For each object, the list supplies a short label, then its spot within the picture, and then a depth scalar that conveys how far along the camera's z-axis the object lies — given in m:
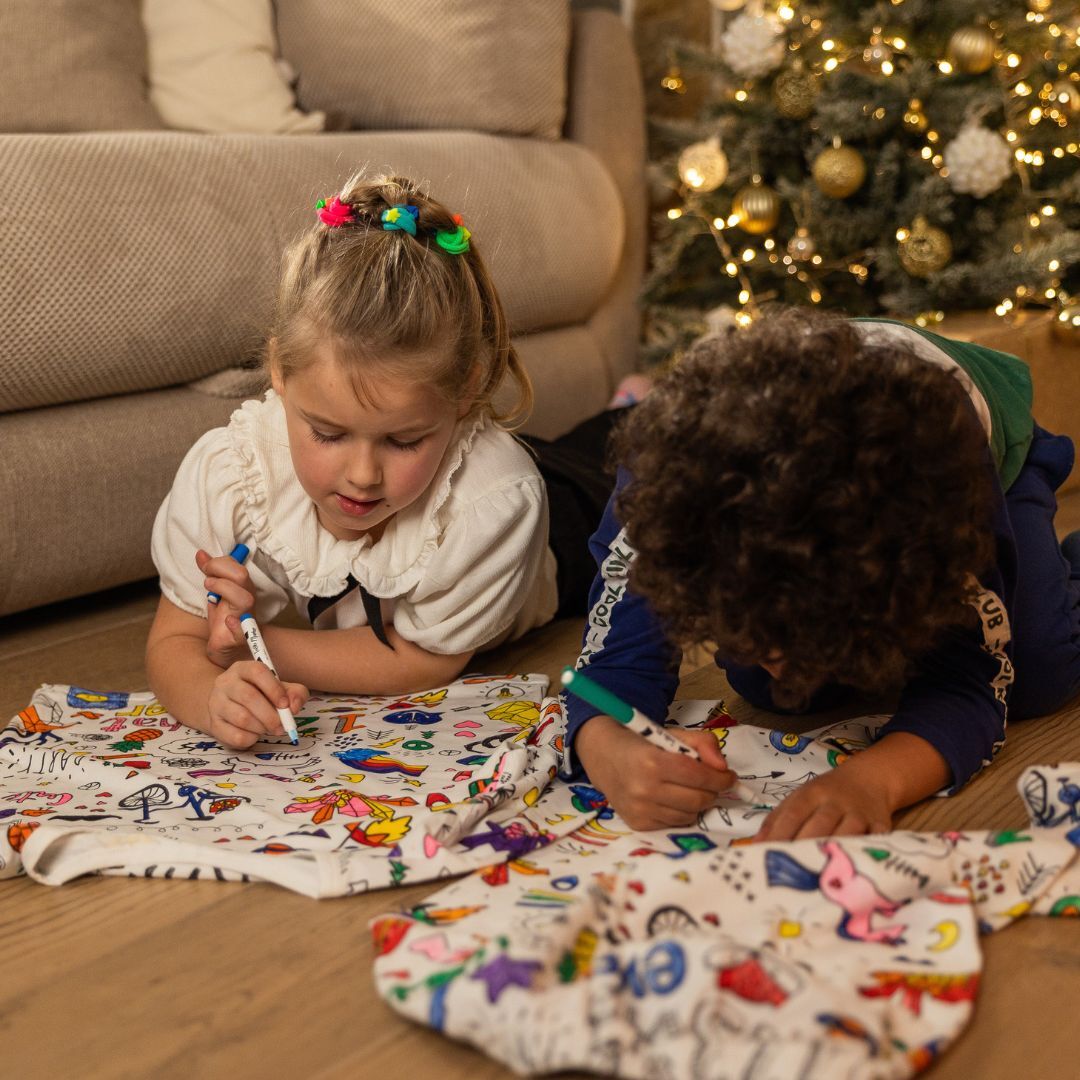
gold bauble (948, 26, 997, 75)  1.68
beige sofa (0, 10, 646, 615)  1.23
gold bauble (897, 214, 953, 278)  1.70
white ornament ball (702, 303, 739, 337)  1.89
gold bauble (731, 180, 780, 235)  1.85
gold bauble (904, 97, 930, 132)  1.74
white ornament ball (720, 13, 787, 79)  1.79
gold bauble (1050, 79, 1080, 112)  1.70
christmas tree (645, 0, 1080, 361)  1.70
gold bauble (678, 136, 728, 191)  1.85
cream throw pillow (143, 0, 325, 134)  1.79
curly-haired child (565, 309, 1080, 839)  0.67
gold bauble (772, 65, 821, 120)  1.81
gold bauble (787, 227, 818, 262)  1.82
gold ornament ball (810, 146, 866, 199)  1.74
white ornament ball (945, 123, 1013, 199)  1.65
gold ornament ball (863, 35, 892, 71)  1.76
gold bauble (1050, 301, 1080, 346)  1.65
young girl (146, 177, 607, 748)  0.98
